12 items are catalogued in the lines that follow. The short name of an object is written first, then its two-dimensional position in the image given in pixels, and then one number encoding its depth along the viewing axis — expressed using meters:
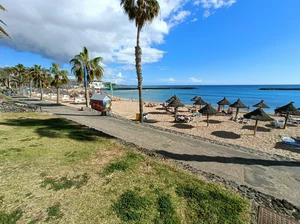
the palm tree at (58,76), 25.40
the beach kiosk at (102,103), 17.62
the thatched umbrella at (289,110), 13.90
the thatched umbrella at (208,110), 14.05
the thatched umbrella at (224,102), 22.05
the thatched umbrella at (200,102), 21.81
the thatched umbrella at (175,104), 16.70
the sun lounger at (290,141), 10.32
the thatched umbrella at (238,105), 18.60
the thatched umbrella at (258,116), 11.62
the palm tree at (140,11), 12.22
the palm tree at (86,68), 20.52
